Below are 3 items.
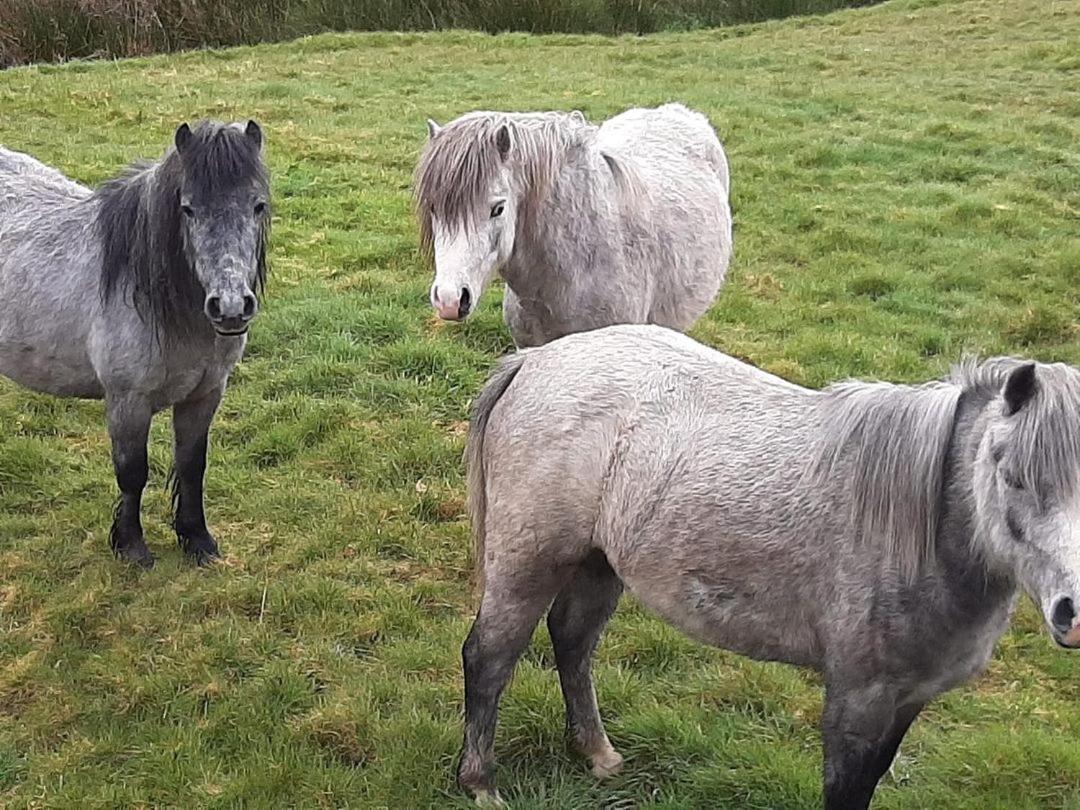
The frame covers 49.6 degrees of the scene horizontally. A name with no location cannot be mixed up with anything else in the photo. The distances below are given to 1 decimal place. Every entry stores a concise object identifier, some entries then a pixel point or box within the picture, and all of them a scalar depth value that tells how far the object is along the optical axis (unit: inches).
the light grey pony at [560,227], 157.5
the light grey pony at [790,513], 91.6
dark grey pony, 157.3
